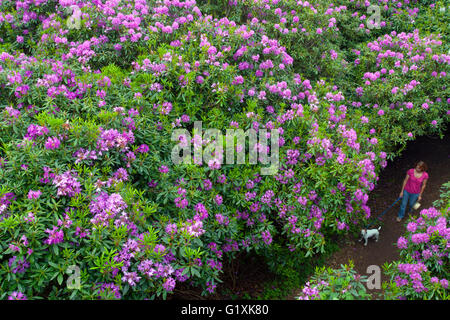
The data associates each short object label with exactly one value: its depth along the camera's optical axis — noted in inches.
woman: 255.2
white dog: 256.3
